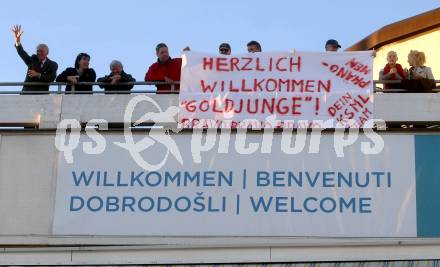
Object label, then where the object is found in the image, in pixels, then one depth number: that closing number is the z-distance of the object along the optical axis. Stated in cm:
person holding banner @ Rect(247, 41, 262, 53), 1322
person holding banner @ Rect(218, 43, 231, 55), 1322
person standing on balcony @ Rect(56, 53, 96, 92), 1352
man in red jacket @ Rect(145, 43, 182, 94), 1333
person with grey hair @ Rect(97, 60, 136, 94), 1335
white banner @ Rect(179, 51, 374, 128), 1263
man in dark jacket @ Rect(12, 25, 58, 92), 1345
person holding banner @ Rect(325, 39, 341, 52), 1310
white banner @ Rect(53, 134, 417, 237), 1223
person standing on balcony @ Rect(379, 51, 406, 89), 1312
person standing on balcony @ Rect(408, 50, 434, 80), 1294
